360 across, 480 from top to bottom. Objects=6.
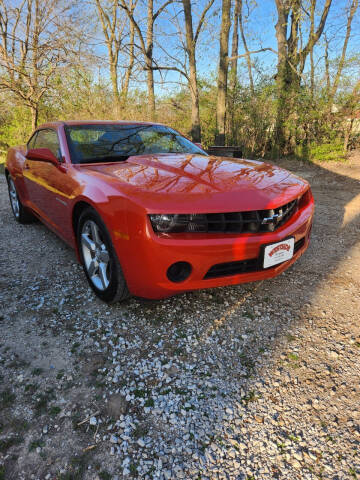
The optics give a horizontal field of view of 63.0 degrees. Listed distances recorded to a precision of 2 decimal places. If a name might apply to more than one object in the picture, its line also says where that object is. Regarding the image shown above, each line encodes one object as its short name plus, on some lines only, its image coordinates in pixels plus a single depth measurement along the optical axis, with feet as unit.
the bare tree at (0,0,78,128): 30.07
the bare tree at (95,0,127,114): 36.11
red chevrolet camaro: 5.62
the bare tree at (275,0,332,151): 26.30
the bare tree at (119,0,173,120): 32.63
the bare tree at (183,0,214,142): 30.60
